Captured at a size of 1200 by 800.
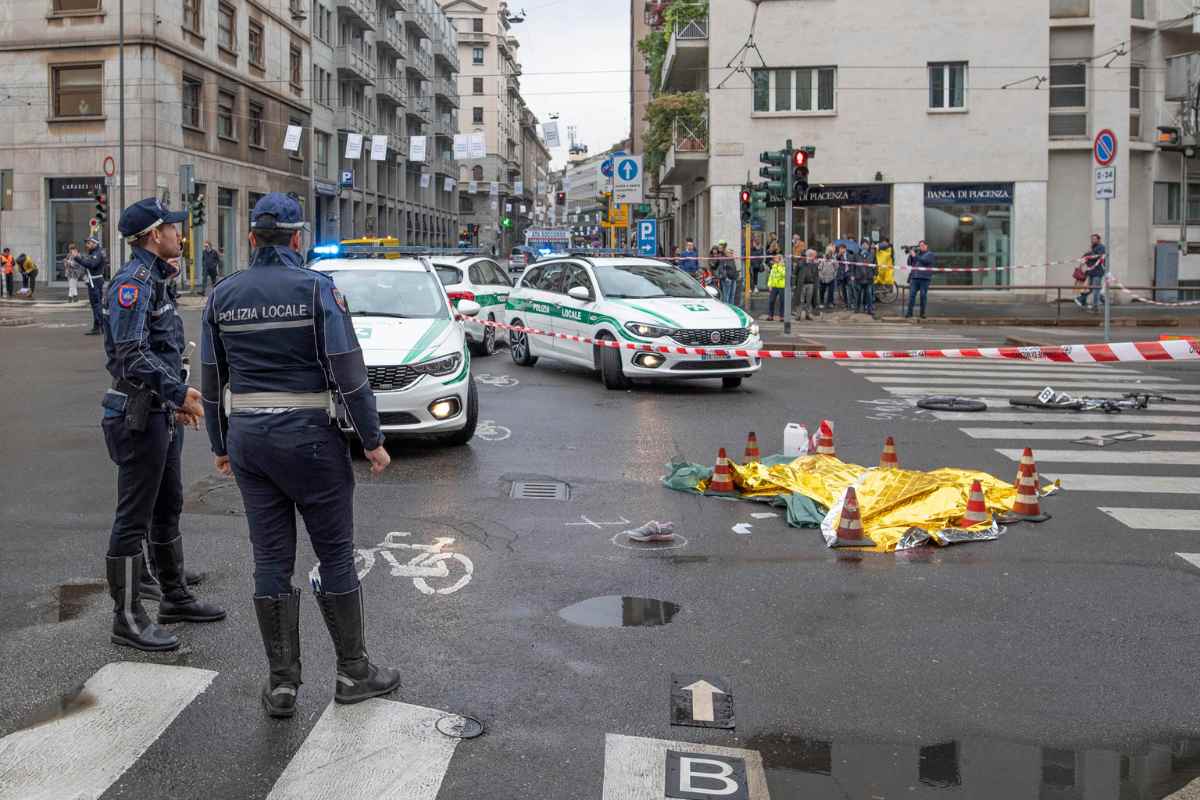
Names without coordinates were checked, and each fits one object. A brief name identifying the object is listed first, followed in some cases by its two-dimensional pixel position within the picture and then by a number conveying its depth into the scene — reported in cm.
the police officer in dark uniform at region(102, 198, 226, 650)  528
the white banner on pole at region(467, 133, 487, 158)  6300
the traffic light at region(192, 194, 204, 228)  3834
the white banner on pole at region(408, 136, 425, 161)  6819
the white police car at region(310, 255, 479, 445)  1042
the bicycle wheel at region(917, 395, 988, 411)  1341
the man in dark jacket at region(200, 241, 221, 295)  4047
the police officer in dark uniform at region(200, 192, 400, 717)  454
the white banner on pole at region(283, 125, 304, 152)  5109
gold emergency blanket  780
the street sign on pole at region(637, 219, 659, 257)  3769
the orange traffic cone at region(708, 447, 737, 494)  890
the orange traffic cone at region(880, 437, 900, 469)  912
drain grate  887
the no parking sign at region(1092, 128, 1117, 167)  2095
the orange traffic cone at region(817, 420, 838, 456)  963
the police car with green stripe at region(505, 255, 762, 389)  1474
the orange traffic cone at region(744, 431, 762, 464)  952
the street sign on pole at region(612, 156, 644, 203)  3375
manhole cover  440
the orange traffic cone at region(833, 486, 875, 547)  741
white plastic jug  993
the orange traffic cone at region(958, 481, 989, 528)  778
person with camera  2908
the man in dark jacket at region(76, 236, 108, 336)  2073
